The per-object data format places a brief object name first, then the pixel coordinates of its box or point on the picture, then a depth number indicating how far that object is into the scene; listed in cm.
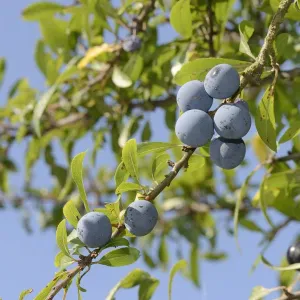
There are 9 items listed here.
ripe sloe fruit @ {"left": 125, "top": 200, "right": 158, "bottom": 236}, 37
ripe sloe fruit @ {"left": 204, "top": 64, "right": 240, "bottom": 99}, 36
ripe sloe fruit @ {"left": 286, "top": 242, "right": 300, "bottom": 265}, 52
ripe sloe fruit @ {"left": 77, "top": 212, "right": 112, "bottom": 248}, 37
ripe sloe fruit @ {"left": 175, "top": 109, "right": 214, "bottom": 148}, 36
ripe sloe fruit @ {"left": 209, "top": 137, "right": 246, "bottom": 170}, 37
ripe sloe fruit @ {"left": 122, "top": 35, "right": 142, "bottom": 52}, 54
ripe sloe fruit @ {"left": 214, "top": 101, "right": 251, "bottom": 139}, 36
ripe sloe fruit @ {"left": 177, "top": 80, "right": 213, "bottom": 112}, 37
